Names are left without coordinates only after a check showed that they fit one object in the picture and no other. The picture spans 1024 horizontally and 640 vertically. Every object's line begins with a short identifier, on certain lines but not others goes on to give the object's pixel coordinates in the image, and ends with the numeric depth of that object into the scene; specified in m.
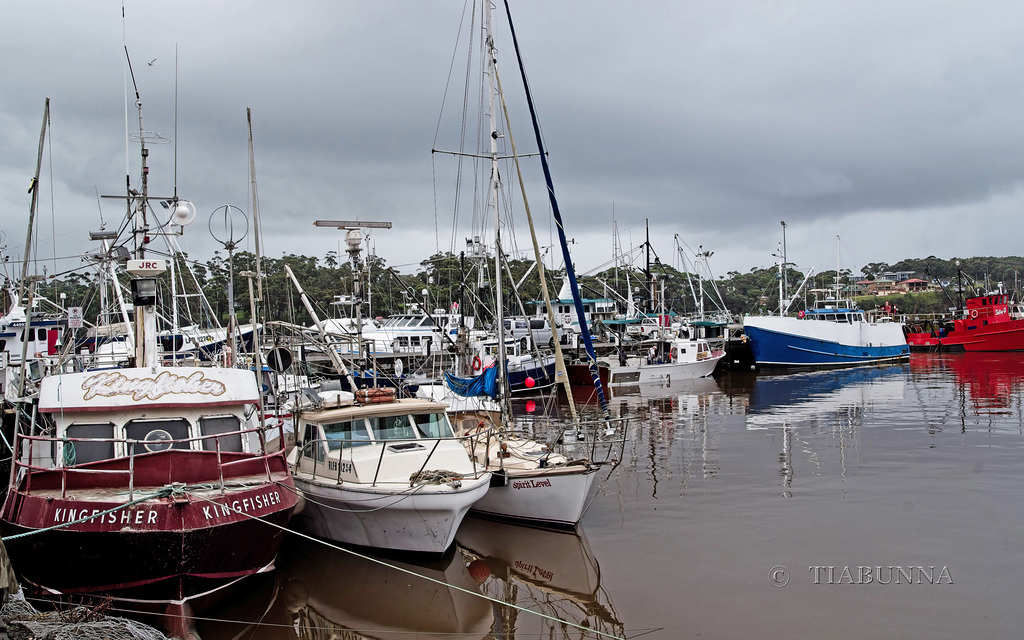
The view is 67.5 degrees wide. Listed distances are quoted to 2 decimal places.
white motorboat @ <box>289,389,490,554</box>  12.55
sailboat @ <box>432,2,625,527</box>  14.38
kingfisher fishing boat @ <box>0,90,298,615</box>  10.05
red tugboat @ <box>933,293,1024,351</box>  67.50
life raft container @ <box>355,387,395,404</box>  14.92
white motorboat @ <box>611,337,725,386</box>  45.94
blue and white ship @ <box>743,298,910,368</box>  58.28
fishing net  8.28
